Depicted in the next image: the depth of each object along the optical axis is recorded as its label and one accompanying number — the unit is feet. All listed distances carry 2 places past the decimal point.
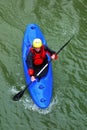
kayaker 32.17
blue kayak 31.58
